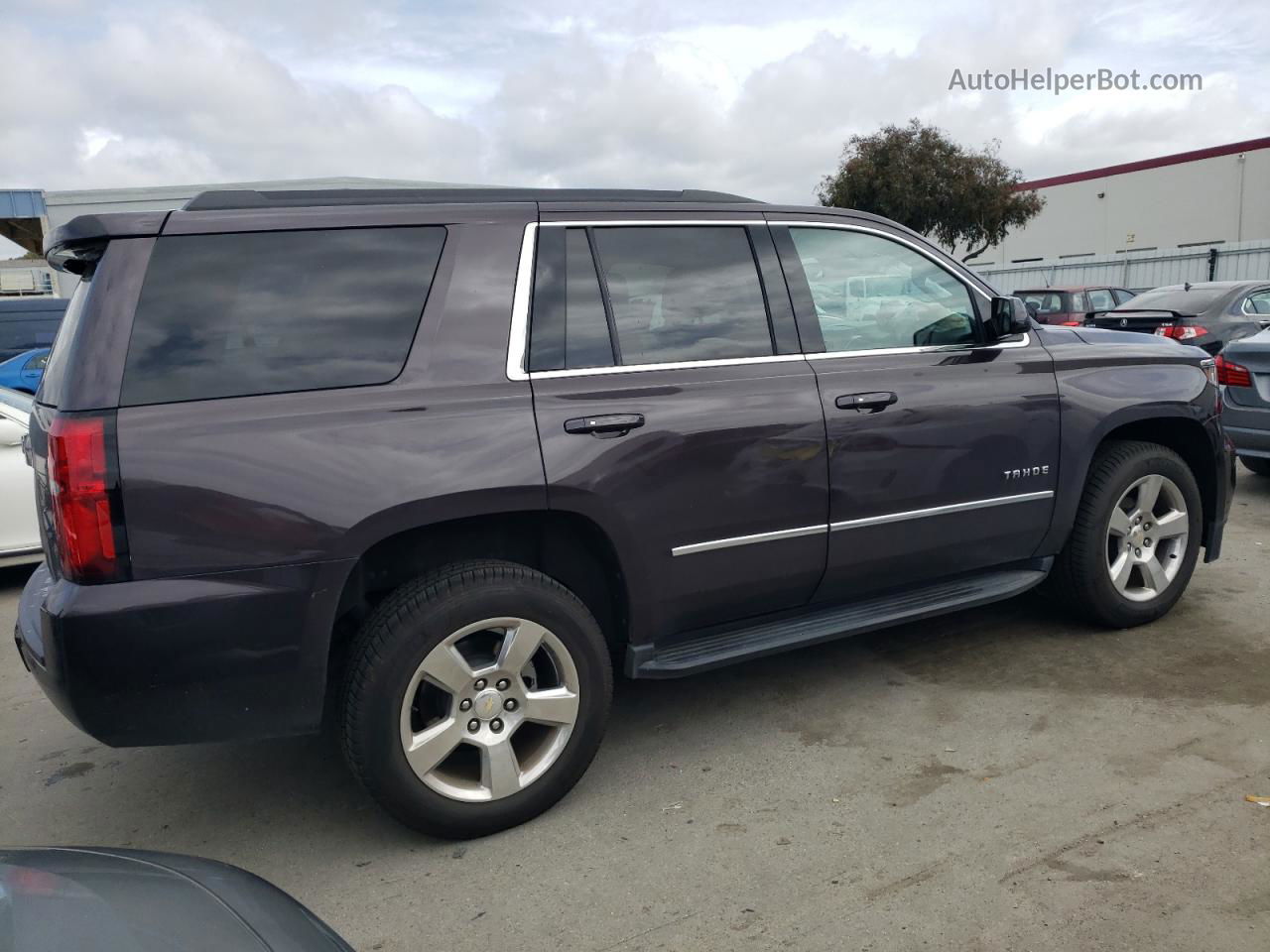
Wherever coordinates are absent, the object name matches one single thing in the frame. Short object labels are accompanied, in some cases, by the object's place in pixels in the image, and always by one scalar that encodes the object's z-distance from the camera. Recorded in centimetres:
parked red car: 1673
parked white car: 632
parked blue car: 1238
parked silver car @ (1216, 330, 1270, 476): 749
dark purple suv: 282
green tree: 3019
